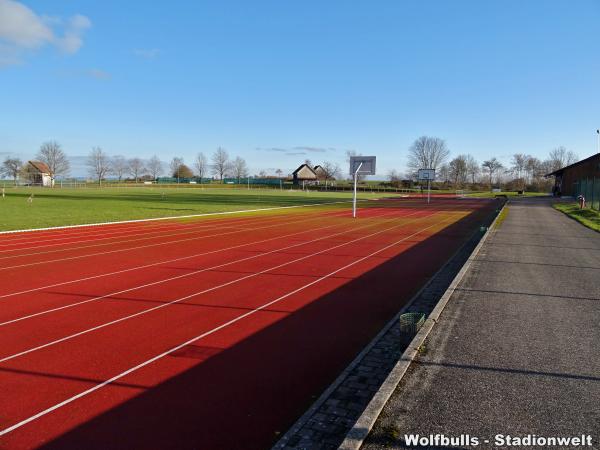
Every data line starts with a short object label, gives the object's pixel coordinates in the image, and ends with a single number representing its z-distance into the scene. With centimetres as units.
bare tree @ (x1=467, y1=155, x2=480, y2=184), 12165
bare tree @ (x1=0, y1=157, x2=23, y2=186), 11788
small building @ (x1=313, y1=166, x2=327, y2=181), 14362
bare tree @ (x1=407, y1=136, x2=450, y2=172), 11925
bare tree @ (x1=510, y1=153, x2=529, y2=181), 12550
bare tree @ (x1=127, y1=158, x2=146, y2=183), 16138
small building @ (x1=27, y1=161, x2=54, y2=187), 9712
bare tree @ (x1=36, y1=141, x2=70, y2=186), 11881
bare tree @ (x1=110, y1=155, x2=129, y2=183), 15025
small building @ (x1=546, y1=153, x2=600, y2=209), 3497
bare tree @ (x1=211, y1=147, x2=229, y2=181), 16075
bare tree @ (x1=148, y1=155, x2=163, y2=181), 16680
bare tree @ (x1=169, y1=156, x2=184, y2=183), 14618
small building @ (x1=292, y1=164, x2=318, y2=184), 12960
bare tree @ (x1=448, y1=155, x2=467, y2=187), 11288
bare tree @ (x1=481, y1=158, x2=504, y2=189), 12306
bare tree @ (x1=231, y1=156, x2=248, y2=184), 16200
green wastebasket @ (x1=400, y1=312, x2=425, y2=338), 627
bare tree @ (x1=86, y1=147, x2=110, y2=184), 13850
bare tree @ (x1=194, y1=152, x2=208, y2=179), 16138
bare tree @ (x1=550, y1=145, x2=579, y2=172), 11786
